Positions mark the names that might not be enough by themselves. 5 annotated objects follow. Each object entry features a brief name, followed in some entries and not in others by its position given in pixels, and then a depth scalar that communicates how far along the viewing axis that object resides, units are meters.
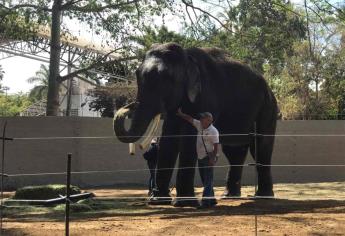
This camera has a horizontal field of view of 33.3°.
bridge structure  18.17
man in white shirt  9.23
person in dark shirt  11.05
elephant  9.20
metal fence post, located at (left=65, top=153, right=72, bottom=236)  5.90
